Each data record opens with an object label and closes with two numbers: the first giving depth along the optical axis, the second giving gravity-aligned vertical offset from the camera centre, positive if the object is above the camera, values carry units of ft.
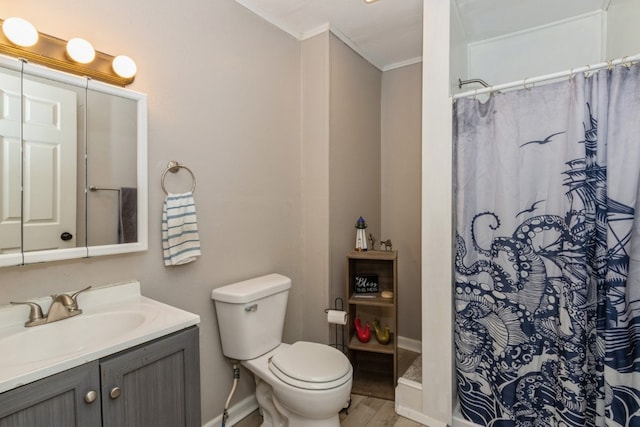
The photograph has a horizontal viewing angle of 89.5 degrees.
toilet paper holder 7.46 -2.68
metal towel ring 5.10 +0.74
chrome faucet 3.74 -1.16
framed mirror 3.67 +0.60
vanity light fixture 3.56 +1.96
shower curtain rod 4.38 +2.08
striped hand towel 5.07 -0.27
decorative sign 7.50 -1.65
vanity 2.75 -1.50
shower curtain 4.47 -0.63
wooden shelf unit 7.03 -2.69
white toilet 5.04 -2.55
